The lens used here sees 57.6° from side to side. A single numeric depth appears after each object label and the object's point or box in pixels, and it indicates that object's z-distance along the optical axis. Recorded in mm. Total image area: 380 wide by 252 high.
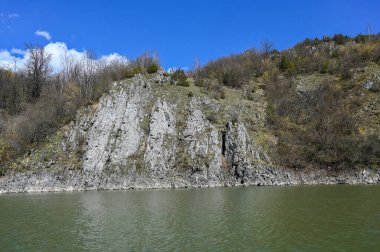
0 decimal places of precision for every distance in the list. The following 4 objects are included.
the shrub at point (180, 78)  70794
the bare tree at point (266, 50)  96625
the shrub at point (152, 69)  72000
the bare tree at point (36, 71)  84312
